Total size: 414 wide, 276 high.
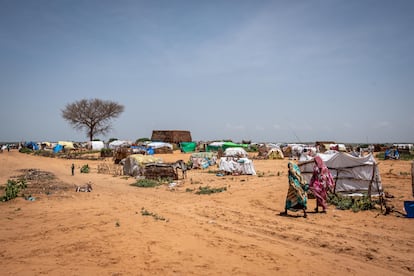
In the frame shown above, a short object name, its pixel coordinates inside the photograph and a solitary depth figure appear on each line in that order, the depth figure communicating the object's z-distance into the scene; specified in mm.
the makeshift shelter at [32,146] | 53525
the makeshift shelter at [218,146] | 39666
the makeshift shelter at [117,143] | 49156
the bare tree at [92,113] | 53688
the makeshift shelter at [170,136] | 49688
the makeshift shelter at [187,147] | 42719
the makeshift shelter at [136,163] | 18734
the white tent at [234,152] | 30812
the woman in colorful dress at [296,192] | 8281
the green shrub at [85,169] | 21081
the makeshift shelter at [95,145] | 50406
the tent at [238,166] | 18359
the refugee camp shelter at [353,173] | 11234
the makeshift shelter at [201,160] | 23922
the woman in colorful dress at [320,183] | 9047
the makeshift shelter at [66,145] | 47619
